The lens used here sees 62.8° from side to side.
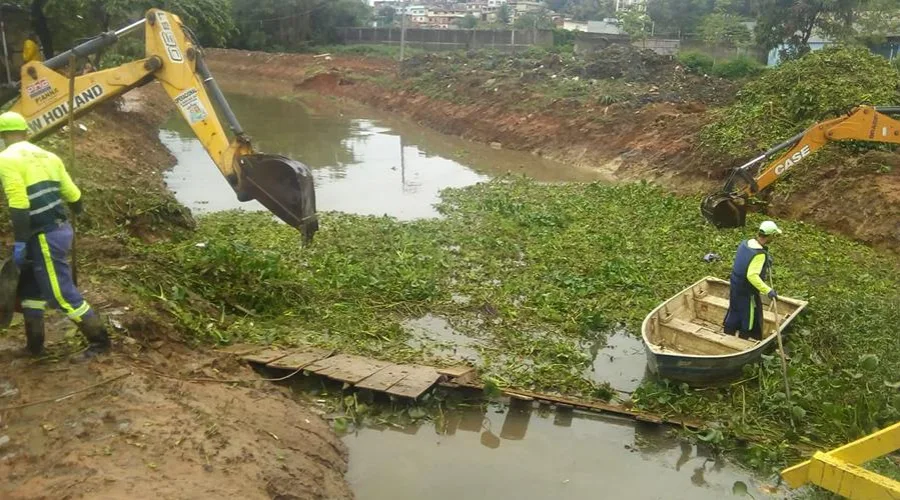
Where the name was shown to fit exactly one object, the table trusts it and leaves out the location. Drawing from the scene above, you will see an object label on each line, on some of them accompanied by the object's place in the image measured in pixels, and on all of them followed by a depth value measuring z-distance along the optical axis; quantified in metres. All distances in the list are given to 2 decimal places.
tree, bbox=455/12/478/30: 64.69
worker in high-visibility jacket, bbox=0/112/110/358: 5.82
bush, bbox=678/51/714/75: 33.59
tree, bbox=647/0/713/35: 49.72
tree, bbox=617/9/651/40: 45.38
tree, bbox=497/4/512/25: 68.38
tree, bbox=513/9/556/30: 57.14
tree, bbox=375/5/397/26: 70.25
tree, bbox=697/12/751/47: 37.88
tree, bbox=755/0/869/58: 29.05
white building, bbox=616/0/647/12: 53.28
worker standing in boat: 8.39
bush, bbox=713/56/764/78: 31.86
